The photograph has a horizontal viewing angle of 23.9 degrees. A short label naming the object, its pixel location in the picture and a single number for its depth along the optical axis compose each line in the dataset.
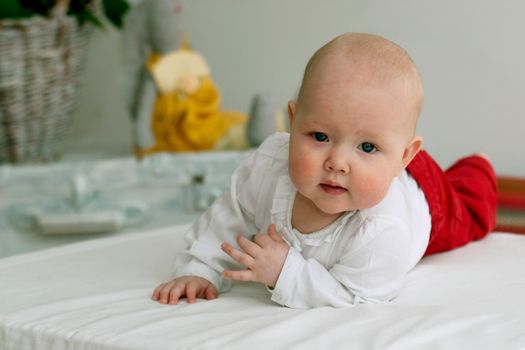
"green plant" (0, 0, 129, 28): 1.77
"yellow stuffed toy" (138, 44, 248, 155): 1.85
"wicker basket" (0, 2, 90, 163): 1.75
